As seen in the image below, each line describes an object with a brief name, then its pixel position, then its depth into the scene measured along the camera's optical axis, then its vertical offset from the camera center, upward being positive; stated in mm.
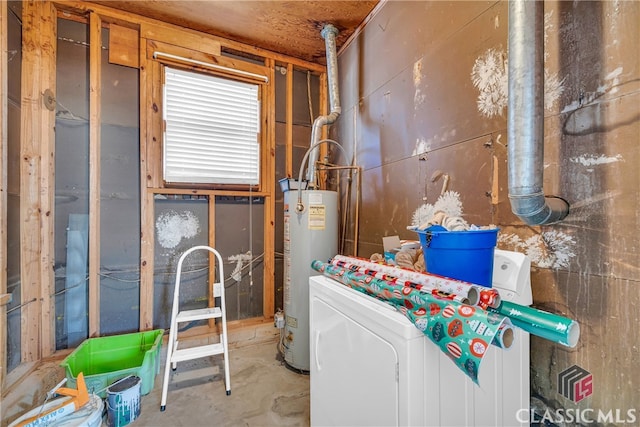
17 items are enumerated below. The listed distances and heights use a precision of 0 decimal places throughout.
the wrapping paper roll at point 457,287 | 789 -217
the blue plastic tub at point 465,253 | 890 -129
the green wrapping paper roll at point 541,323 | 634 -268
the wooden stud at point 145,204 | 2117 +72
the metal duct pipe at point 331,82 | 2254 +1112
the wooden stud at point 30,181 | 1780 +206
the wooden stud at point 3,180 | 1498 +184
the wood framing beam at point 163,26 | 1981 +1460
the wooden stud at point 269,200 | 2506 +123
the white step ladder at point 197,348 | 1733 -856
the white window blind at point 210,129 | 2217 +705
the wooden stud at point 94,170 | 1987 +311
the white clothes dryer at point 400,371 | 734 -479
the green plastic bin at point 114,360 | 1605 -950
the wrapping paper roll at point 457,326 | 637 -276
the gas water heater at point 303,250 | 1968 -265
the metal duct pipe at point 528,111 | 894 +335
